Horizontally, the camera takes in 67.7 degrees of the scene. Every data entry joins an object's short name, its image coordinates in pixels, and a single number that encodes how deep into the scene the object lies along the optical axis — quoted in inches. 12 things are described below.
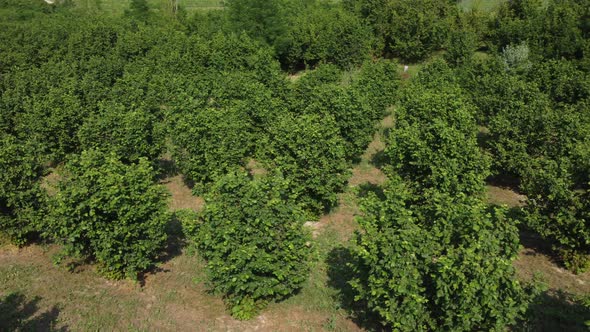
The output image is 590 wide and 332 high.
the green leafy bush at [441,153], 580.1
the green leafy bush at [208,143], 681.0
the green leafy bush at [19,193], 567.8
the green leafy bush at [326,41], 1579.7
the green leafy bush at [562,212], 547.2
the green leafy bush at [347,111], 773.9
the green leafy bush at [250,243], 457.7
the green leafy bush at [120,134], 739.4
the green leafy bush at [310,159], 621.0
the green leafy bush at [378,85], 938.7
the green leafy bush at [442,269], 381.4
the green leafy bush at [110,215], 495.5
